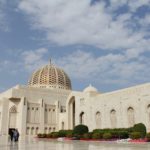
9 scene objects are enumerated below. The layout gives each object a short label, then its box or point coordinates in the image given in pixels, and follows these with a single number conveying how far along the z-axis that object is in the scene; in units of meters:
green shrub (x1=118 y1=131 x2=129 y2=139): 21.59
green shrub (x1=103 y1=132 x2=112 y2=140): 20.77
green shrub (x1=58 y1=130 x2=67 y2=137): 27.98
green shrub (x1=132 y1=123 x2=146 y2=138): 23.28
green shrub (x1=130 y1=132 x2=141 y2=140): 19.64
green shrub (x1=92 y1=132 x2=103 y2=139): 21.76
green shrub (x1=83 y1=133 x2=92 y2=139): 22.70
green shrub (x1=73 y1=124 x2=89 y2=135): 27.34
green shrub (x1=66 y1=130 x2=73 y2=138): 25.97
